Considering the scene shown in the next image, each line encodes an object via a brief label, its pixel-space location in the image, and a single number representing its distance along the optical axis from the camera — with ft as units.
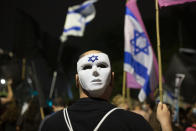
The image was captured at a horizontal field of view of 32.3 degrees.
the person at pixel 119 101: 17.73
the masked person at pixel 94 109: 7.00
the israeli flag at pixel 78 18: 29.81
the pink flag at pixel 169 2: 11.75
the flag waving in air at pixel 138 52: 17.19
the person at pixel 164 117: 8.22
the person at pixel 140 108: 17.70
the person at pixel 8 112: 20.10
